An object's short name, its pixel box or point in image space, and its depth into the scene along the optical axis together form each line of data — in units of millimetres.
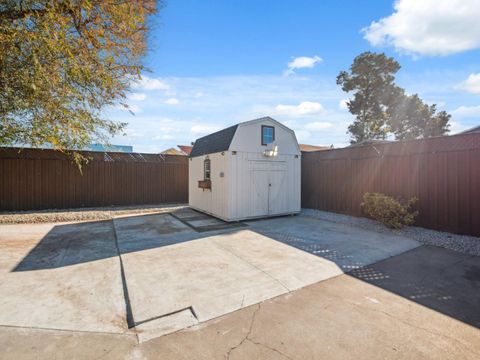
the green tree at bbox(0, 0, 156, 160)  4195
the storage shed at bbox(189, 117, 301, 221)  6906
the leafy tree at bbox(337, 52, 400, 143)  17078
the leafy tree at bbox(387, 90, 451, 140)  18094
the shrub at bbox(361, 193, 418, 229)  5673
